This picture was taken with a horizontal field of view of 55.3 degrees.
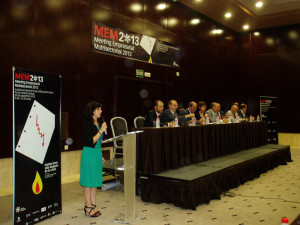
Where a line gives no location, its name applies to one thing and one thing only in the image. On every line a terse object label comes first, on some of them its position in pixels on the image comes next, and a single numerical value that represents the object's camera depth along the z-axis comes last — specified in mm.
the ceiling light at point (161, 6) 7628
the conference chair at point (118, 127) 5281
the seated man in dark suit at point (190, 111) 5590
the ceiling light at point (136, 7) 6887
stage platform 3551
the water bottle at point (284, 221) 1917
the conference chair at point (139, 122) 5756
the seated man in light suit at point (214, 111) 6402
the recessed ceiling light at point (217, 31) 9989
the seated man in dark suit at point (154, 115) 5047
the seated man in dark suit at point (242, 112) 7616
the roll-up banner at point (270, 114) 9734
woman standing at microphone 3172
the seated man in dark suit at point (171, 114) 5086
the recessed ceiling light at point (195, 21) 8984
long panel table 3918
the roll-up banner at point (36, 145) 2873
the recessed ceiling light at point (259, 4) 8427
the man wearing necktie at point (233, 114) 6728
